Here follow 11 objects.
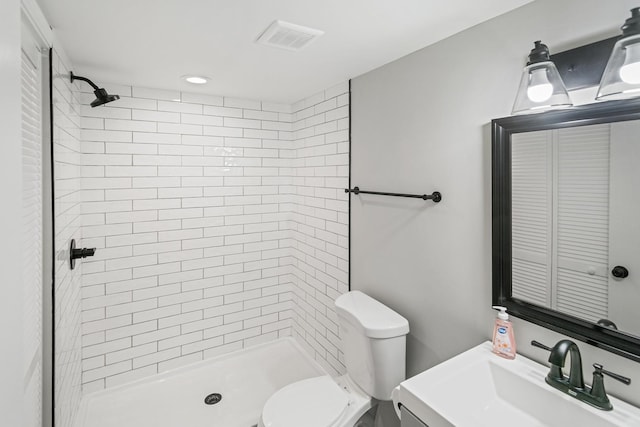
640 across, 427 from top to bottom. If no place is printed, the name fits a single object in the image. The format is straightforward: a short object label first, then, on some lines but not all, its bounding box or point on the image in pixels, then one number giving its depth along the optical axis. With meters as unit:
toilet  1.64
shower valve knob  1.89
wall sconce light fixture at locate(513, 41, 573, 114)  1.15
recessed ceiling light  2.23
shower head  1.97
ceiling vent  1.49
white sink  1.06
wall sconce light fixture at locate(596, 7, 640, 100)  0.95
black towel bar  1.65
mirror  1.05
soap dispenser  1.32
